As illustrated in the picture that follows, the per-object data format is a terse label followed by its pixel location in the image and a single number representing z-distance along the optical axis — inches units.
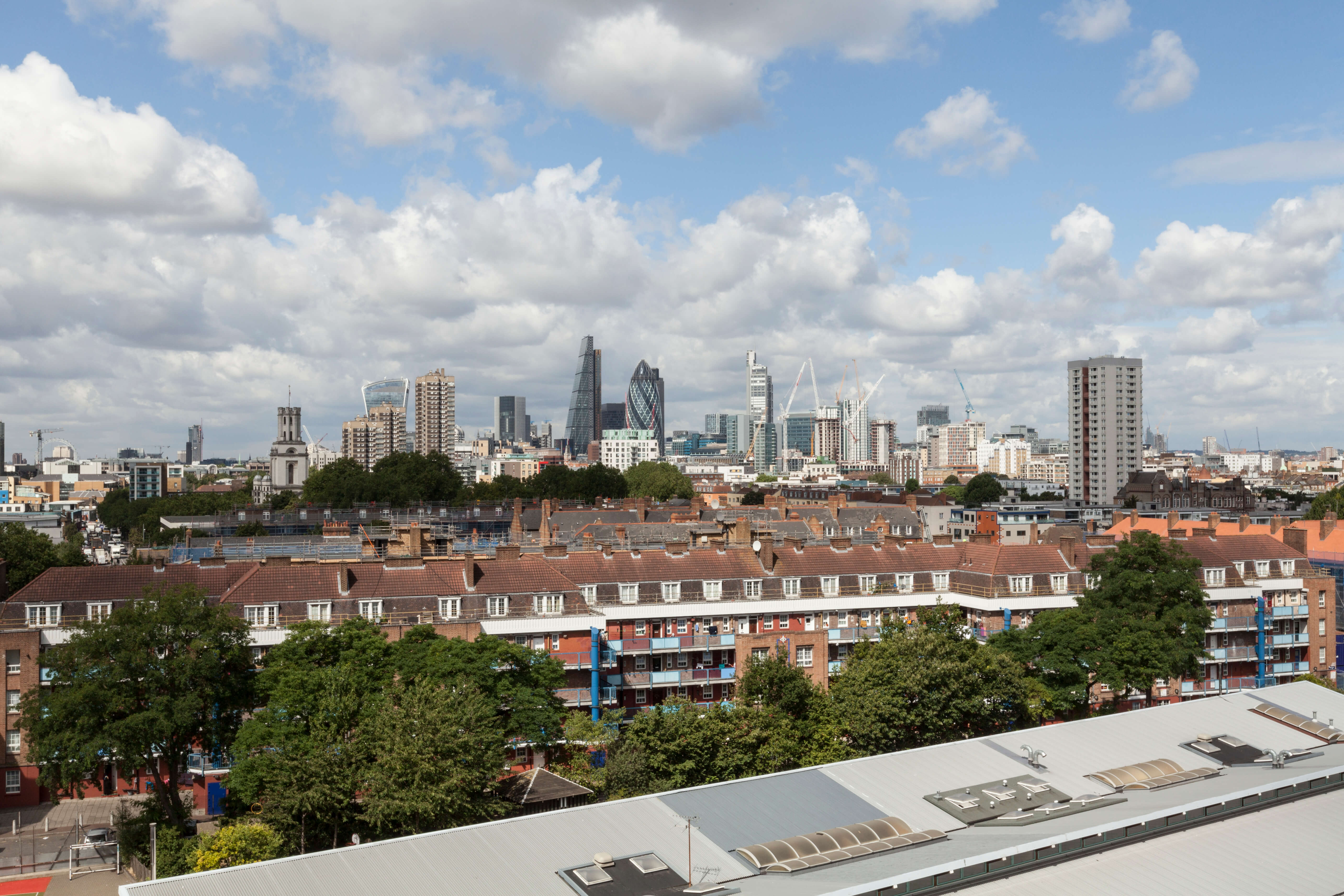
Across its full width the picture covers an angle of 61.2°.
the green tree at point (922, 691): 2003.0
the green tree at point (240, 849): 1582.2
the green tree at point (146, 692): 1768.0
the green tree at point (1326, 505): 6722.4
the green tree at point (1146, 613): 2313.0
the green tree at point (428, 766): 1555.1
